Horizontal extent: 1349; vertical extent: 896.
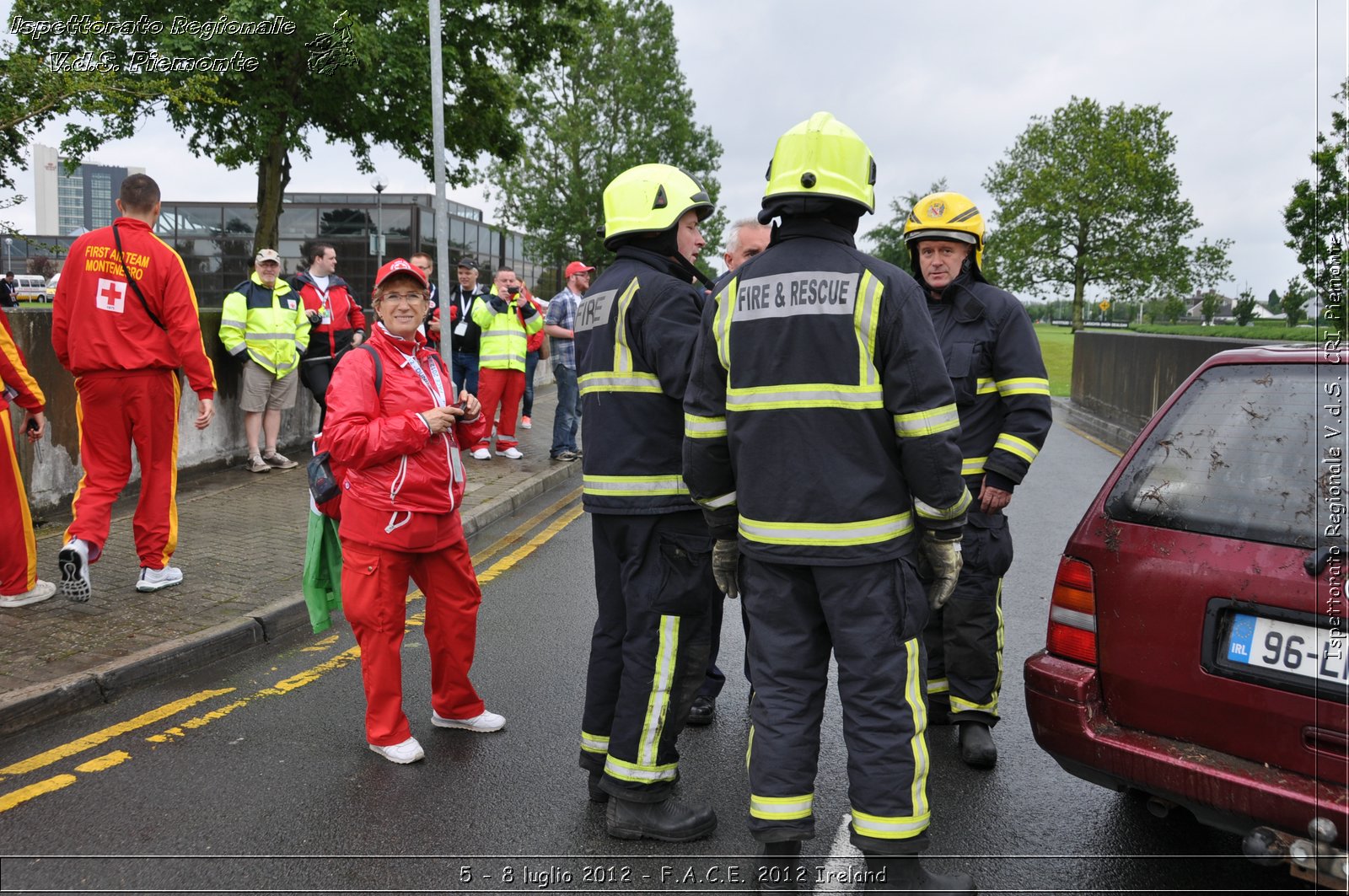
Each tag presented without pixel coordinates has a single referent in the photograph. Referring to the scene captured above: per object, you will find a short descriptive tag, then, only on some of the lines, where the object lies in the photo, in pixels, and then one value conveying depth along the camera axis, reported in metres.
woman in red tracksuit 3.91
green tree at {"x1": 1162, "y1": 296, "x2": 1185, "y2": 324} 46.09
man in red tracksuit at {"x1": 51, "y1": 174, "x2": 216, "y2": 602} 5.58
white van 34.41
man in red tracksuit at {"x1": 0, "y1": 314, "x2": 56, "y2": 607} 5.38
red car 2.63
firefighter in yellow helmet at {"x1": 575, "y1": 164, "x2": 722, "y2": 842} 3.40
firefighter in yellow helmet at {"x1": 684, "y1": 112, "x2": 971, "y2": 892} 2.87
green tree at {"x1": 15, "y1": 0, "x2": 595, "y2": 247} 14.00
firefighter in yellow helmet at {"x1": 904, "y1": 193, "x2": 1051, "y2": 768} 4.09
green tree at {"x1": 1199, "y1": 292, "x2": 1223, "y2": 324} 39.31
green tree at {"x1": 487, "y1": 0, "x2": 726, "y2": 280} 42.69
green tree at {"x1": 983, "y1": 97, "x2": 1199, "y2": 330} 57.53
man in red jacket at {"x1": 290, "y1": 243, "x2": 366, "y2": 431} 10.13
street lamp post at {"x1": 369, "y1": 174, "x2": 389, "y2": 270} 30.00
